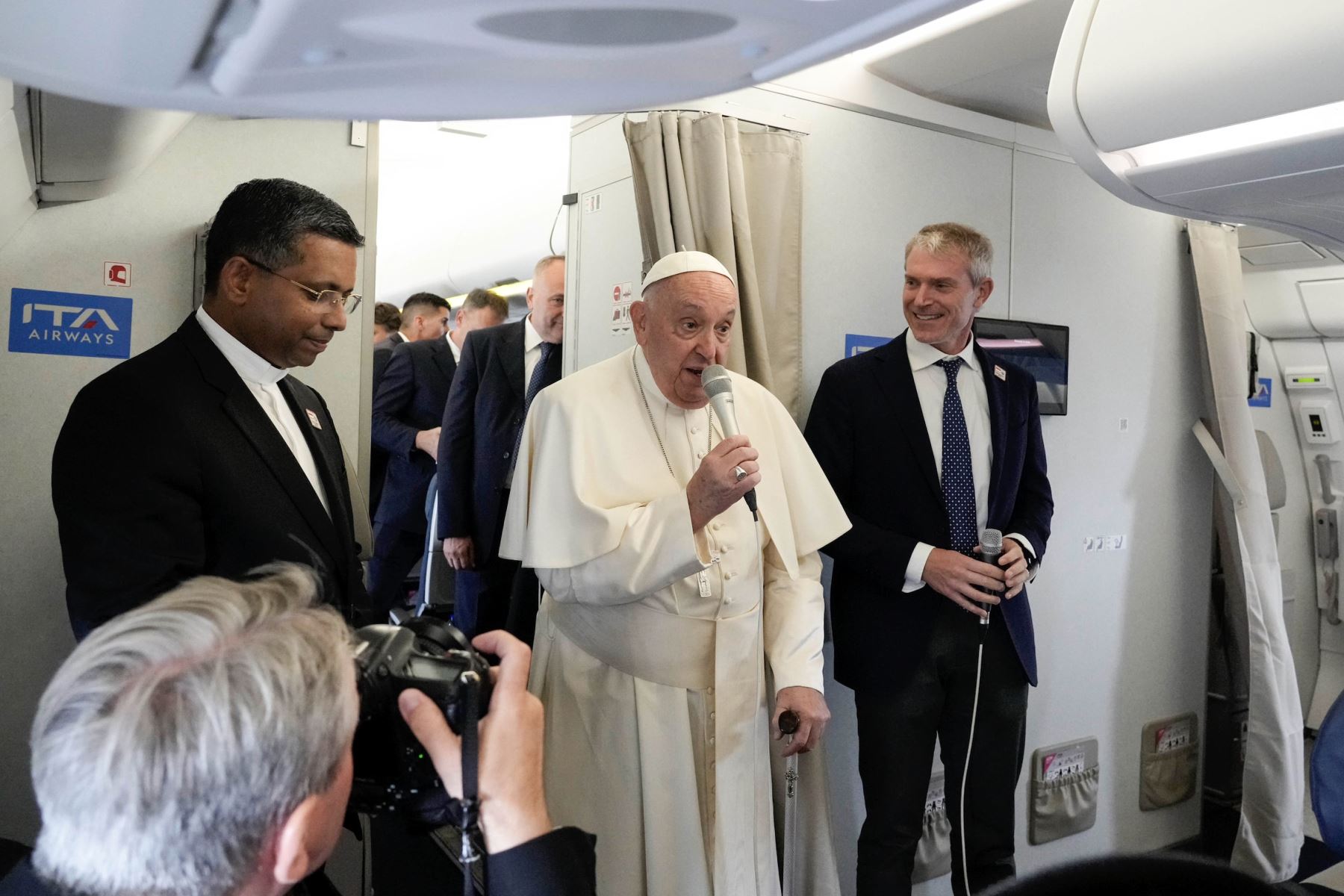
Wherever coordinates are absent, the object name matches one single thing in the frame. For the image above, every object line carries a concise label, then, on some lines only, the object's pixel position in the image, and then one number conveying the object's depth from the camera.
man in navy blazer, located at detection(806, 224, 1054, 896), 3.02
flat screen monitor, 3.90
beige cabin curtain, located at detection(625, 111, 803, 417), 3.03
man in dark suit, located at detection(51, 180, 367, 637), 1.82
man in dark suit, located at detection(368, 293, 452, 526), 6.70
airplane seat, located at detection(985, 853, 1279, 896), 0.65
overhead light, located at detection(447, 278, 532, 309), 7.23
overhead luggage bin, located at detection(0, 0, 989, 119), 0.65
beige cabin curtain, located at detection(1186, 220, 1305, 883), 4.30
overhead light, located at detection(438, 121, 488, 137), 6.25
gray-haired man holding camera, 0.91
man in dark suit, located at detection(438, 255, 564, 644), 3.90
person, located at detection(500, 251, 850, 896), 2.42
